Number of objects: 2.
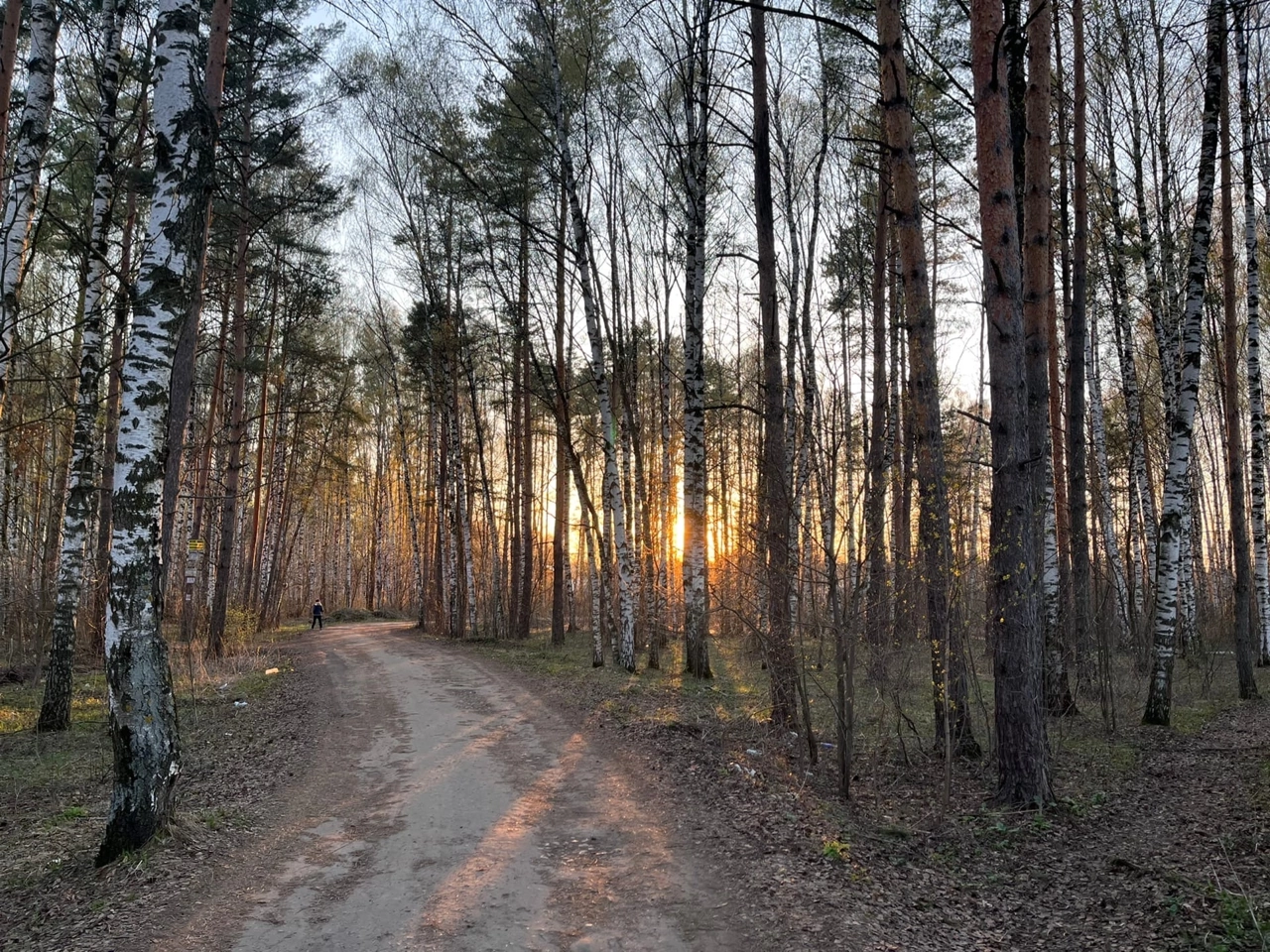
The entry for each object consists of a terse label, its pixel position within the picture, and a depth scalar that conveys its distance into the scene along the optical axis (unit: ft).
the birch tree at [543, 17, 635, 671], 45.83
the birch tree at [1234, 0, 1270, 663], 37.47
